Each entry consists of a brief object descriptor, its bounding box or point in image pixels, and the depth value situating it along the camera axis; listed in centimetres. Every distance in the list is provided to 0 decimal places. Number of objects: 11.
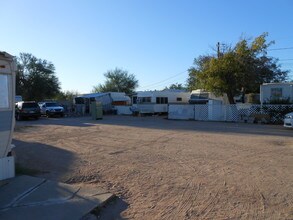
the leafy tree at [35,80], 3447
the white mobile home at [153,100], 2338
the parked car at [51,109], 2358
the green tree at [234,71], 1821
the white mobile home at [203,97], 2088
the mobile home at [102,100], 2658
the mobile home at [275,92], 1734
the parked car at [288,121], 1232
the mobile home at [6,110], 467
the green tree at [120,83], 4379
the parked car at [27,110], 2060
